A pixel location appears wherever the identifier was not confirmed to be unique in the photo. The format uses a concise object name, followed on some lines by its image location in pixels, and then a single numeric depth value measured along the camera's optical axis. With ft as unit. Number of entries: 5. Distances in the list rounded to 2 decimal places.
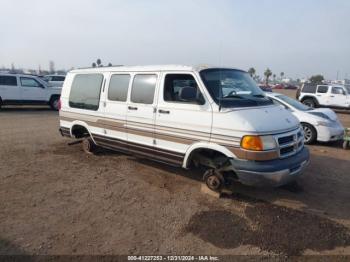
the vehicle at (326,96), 60.08
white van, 14.29
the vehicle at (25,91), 49.26
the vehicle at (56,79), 80.10
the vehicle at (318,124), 28.37
